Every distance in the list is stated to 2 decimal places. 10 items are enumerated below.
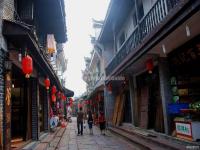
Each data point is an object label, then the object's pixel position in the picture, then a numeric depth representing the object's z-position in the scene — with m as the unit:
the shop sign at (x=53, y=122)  10.93
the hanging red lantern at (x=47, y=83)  8.60
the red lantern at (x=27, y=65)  4.56
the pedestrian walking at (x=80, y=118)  11.40
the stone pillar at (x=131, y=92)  9.88
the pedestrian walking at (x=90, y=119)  11.58
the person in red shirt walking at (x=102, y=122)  10.98
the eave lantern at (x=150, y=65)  6.69
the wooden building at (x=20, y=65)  4.54
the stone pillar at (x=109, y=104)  13.91
